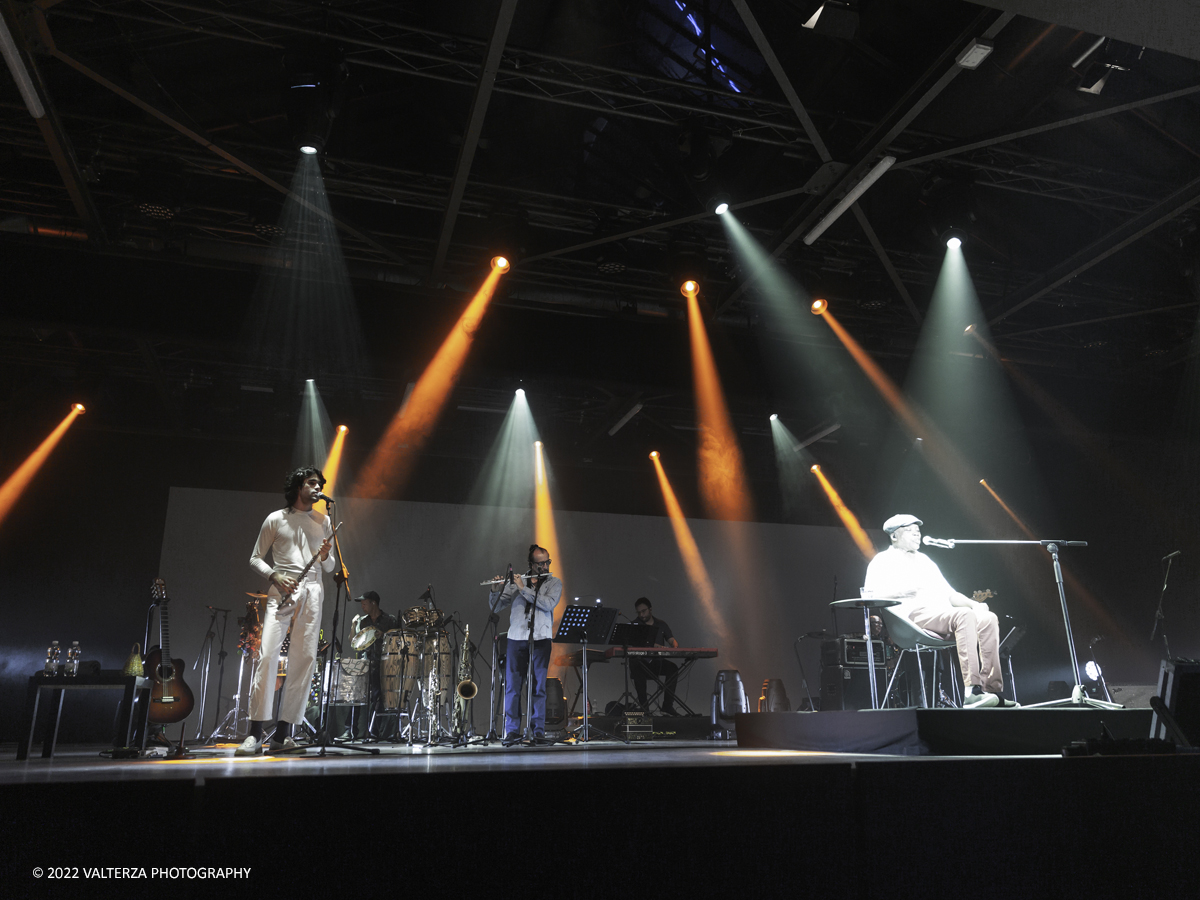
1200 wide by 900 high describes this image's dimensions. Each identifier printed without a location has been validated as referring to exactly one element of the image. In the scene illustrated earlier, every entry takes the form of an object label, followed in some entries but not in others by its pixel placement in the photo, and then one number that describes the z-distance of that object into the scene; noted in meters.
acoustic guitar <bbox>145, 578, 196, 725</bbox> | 6.94
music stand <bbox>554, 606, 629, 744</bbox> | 7.02
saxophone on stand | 7.14
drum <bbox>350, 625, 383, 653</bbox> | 8.13
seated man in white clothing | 4.55
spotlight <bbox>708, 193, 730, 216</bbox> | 6.75
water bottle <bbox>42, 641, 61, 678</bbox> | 5.71
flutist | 7.07
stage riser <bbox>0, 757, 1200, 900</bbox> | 1.47
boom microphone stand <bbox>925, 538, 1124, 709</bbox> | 4.23
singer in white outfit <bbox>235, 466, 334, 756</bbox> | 4.32
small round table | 4.66
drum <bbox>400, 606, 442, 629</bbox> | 8.09
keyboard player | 9.93
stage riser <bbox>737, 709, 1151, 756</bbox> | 3.58
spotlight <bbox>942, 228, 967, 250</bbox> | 7.17
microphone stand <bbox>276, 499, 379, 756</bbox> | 4.03
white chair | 4.82
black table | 4.95
